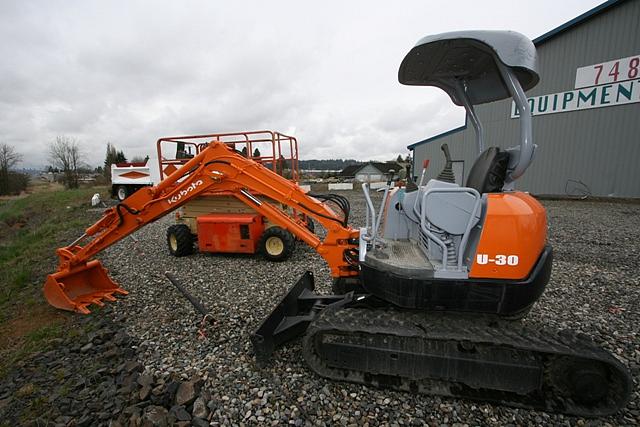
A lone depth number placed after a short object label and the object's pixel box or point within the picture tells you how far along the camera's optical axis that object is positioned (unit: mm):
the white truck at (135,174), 21953
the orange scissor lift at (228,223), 6723
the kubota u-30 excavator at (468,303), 2518
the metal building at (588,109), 13695
